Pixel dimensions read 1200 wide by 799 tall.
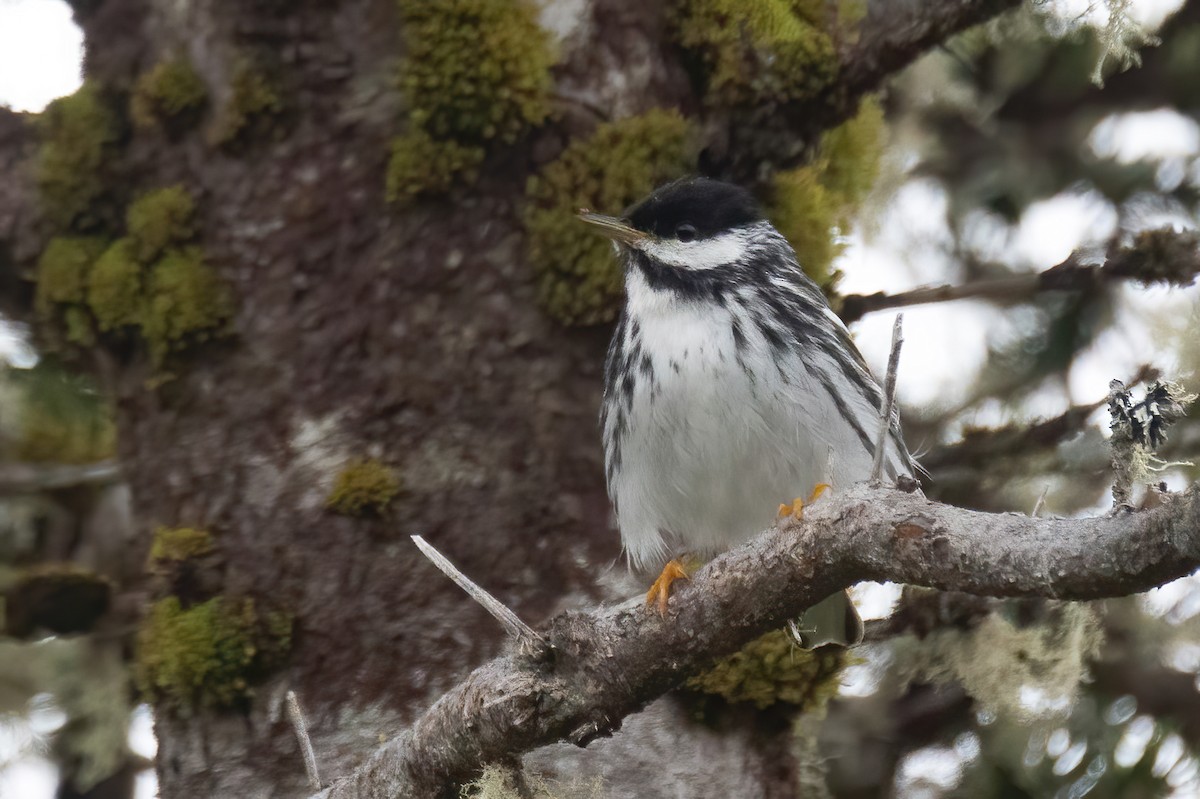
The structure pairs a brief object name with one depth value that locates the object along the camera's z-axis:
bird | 7.37
